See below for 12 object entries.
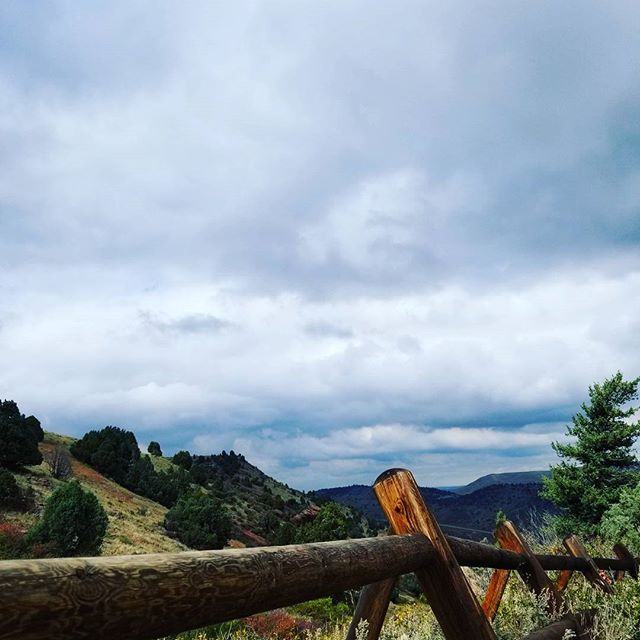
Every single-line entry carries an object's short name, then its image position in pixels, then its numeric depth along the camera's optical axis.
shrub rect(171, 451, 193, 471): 70.81
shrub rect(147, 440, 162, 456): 71.92
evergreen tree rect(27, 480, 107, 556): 25.02
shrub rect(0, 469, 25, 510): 31.19
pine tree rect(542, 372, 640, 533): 25.48
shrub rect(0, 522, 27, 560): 22.22
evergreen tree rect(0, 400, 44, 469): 39.19
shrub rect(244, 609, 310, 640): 14.34
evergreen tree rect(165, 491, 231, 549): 37.19
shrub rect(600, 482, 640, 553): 19.09
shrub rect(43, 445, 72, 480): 42.97
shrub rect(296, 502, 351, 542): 35.78
